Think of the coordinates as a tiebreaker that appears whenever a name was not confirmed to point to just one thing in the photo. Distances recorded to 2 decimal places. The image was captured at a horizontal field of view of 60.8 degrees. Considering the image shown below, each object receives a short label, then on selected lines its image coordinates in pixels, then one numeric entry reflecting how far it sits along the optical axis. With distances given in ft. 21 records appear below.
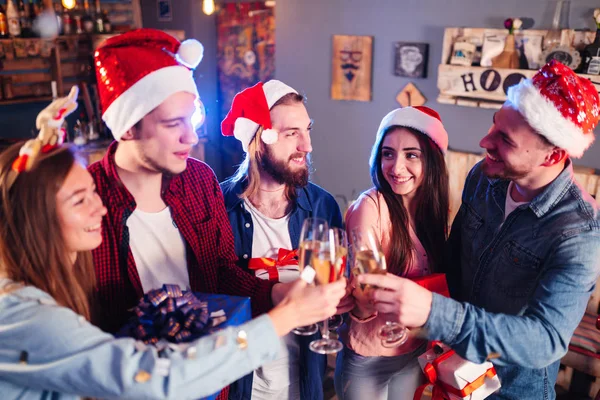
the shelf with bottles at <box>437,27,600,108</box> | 10.80
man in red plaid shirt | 4.84
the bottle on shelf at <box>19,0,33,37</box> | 15.11
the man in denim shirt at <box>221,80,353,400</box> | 6.40
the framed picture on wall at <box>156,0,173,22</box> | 20.79
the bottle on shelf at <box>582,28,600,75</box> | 10.46
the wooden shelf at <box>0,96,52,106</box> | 15.01
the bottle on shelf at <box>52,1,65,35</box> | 15.89
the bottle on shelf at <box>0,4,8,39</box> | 14.62
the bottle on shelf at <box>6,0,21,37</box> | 14.64
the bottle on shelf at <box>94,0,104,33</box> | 16.99
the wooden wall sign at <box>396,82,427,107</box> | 13.34
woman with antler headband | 3.51
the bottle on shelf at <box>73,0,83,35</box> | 16.65
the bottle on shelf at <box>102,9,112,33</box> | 17.20
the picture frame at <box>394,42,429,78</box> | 13.11
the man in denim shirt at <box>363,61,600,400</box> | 4.58
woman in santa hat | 6.14
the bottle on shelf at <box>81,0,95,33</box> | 16.76
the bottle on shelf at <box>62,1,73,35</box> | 16.31
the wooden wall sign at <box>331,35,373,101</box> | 14.05
